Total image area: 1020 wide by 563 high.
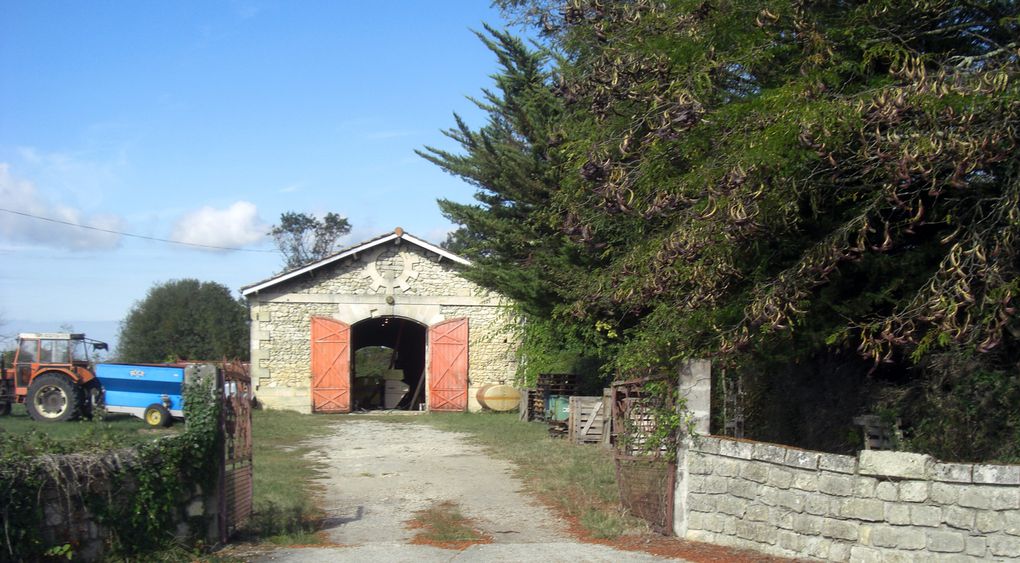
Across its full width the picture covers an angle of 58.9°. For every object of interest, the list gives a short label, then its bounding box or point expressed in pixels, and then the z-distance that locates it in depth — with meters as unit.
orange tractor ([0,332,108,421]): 20.53
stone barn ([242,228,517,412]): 25.05
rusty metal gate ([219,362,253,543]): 8.65
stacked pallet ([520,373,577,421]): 21.38
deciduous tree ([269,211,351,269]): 63.78
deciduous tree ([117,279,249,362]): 48.56
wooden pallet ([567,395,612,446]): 17.41
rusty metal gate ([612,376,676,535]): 8.88
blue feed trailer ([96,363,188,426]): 20.11
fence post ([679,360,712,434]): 8.60
